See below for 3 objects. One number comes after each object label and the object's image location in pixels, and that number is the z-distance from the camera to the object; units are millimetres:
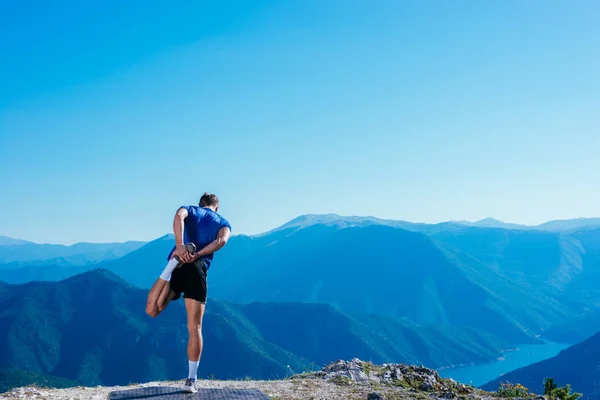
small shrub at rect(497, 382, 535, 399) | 12320
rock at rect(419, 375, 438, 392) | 12641
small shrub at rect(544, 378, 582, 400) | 15398
